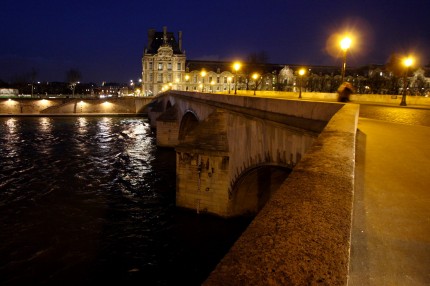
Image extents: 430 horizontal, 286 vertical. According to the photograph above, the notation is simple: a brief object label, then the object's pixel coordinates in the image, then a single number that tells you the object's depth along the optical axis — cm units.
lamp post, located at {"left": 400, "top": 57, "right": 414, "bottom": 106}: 2020
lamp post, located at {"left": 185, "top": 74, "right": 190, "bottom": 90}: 9394
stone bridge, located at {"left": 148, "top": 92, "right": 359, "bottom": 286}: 188
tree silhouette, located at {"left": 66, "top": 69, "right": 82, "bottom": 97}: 12294
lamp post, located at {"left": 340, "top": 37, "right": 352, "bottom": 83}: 1623
